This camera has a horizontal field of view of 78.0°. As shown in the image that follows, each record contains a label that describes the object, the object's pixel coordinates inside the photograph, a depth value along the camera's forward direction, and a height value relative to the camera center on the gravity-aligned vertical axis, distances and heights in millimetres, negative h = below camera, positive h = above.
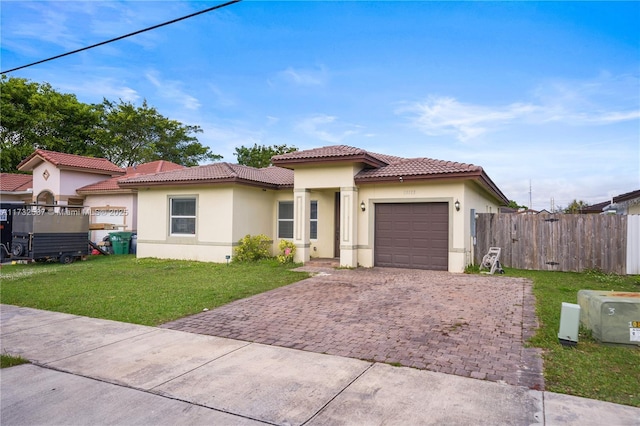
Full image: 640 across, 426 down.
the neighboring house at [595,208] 26934 +1041
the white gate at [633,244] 11738 -618
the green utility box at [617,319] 5145 -1272
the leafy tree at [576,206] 27453 +1230
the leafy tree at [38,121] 29062 +7526
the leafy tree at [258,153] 36750 +6459
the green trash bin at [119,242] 18406 -1027
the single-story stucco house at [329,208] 12523 +475
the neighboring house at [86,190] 19797 +1547
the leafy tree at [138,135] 33625 +7660
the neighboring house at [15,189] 24094 +1863
